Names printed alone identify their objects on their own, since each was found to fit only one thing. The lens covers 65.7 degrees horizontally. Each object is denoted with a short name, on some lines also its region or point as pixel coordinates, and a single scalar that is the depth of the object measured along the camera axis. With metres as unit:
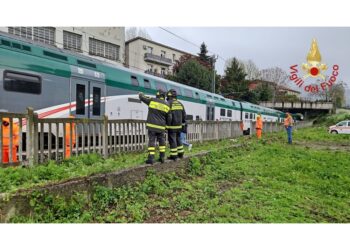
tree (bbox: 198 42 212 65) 47.64
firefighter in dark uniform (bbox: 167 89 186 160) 6.54
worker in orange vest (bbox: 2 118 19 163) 5.10
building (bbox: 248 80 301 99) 33.36
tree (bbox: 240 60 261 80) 41.80
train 7.32
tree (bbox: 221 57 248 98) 40.12
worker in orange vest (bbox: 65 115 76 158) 6.16
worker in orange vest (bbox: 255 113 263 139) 15.16
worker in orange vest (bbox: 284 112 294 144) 13.70
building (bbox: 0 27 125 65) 20.90
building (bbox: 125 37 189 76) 39.56
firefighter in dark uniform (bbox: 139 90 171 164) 5.88
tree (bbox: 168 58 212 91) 31.64
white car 25.83
